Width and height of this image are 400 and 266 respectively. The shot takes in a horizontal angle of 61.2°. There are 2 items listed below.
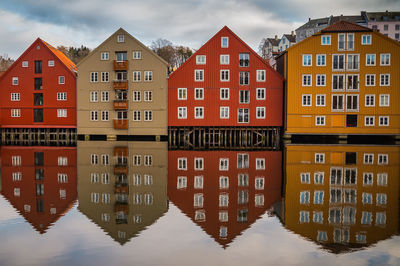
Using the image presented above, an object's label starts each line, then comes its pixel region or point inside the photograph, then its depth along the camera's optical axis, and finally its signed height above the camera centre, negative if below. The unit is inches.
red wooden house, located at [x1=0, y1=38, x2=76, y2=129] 1828.2 +187.5
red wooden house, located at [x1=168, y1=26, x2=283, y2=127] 1680.6 +179.4
